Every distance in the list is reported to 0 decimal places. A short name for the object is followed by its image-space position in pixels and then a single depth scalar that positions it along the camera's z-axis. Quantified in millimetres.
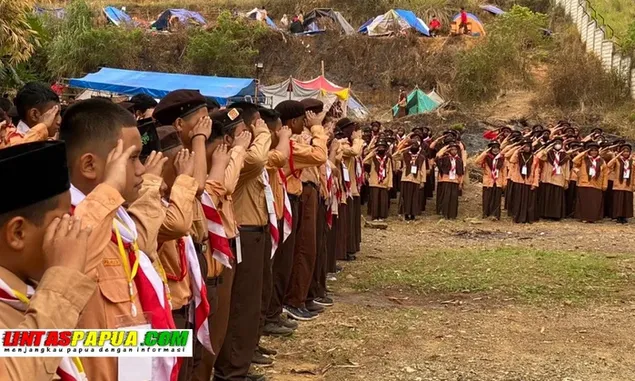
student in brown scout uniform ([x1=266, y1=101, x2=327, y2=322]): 6559
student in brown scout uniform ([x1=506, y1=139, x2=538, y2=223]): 15625
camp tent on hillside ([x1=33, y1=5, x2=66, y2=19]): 28444
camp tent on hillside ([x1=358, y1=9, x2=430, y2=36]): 29953
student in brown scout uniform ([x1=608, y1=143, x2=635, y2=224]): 15539
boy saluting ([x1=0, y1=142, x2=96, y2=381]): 1947
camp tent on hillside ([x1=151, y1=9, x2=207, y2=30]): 32094
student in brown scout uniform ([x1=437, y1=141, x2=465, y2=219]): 16047
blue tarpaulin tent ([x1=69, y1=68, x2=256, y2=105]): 17391
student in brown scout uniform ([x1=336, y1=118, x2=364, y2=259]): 9922
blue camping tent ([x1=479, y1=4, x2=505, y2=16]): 33938
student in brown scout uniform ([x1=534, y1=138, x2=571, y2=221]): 15672
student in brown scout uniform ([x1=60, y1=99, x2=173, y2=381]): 2520
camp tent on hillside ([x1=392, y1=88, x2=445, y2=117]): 25814
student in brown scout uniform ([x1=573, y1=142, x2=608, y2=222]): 15516
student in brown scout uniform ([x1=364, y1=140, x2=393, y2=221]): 15768
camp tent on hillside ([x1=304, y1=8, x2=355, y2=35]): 31211
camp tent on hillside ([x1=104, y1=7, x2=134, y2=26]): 31830
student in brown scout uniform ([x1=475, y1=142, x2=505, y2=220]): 16031
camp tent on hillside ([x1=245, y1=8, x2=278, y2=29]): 32750
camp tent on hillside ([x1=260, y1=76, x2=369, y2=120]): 19903
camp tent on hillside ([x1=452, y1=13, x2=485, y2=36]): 30547
